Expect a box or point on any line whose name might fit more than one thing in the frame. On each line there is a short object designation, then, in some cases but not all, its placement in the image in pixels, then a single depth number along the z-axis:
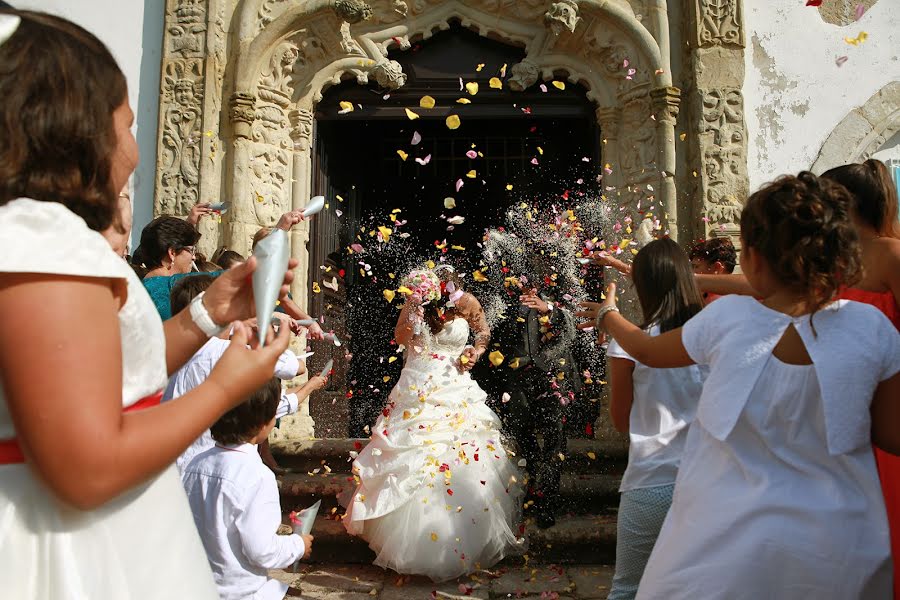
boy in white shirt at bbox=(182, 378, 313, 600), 2.56
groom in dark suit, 5.41
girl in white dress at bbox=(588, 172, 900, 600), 1.82
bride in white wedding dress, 4.62
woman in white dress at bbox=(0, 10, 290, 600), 0.94
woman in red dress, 2.70
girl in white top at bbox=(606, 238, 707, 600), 2.94
